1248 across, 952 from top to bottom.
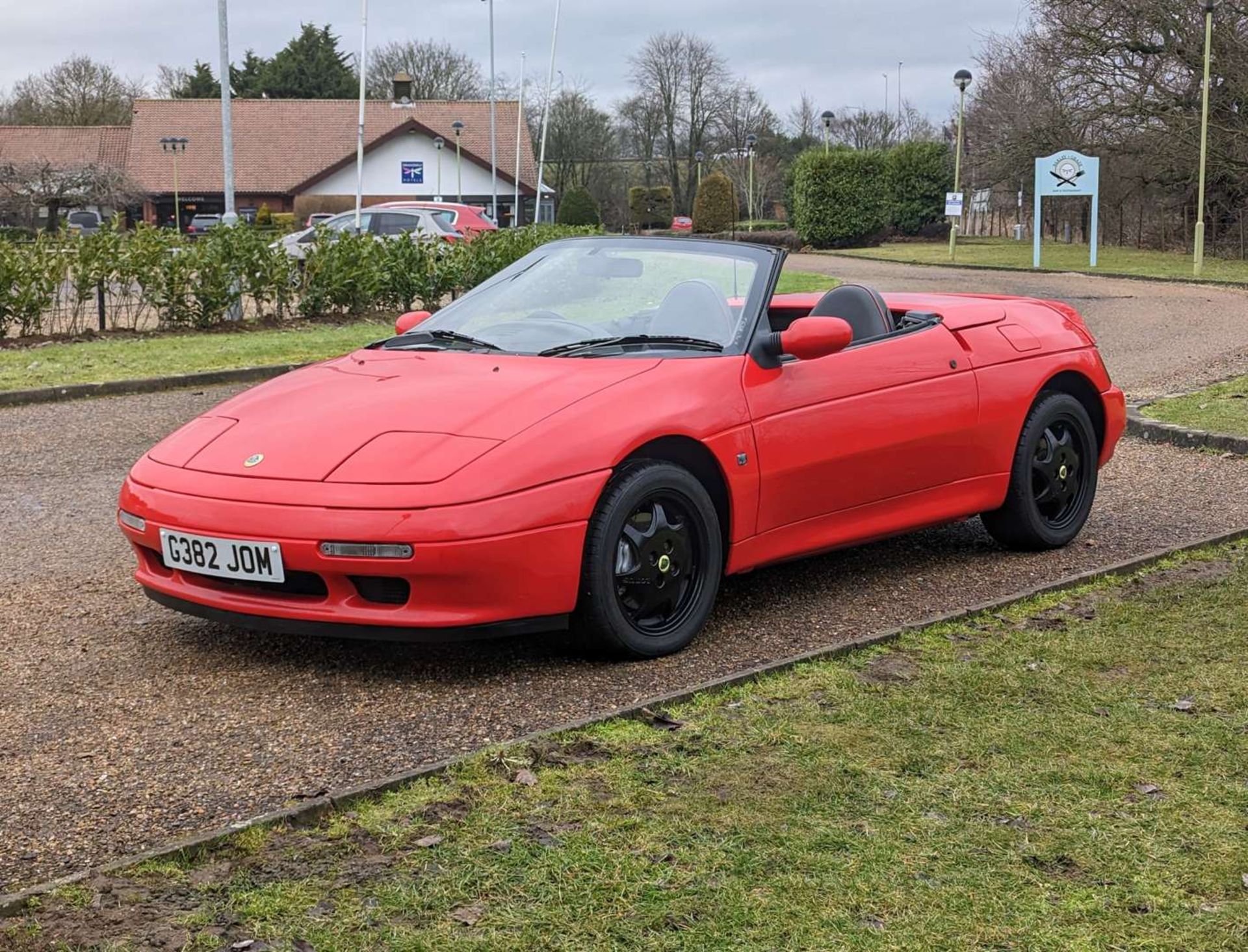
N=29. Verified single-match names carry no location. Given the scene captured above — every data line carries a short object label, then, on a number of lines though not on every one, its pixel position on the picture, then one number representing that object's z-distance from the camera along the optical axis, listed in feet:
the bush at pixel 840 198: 164.45
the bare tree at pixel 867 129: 288.71
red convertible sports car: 15.38
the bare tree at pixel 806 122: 311.88
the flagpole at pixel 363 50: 104.83
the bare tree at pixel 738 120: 285.23
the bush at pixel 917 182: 169.37
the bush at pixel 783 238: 166.50
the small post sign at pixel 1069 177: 111.24
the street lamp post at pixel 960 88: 129.29
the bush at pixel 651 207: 249.55
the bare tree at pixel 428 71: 286.46
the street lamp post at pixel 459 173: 196.03
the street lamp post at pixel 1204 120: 94.38
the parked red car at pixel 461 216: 101.19
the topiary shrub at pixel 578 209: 198.80
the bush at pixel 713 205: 194.59
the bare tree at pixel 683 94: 285.23
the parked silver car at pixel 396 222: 97.91
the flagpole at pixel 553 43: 165.56
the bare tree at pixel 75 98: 260.01
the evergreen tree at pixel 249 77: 305.32
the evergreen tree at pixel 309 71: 299.99
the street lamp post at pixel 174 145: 203.50
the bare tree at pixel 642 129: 287.48
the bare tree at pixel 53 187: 171.73
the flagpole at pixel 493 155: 191.64
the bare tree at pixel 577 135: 268.21
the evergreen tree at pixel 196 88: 306.35
